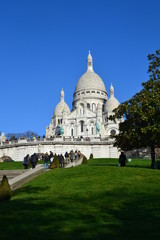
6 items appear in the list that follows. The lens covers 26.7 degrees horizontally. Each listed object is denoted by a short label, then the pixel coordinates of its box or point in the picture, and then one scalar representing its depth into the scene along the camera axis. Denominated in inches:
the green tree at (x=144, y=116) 1093.8
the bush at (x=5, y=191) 585.0
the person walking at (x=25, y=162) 1263.5
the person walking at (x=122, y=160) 1044.5
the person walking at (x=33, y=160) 1179.3
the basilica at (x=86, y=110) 4084.6
